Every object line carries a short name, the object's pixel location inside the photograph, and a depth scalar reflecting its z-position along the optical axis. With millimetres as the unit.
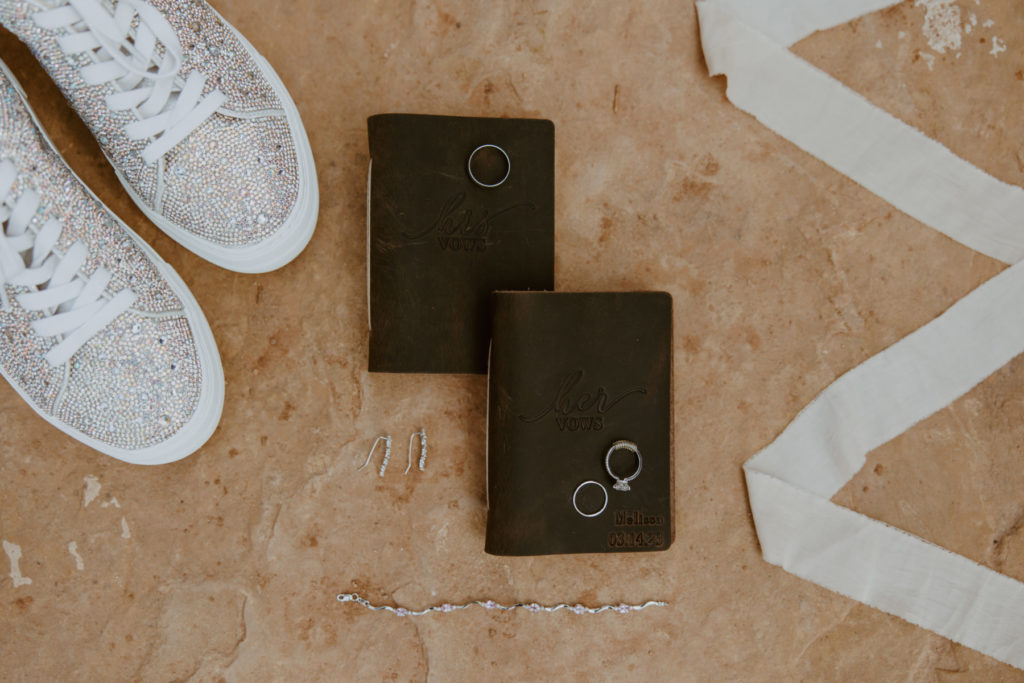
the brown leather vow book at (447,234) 868
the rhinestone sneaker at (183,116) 798
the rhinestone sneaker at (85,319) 812
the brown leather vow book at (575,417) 845
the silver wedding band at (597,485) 869
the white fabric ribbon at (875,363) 982
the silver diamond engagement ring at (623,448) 862
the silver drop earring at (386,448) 951
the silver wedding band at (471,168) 869
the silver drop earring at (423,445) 947
